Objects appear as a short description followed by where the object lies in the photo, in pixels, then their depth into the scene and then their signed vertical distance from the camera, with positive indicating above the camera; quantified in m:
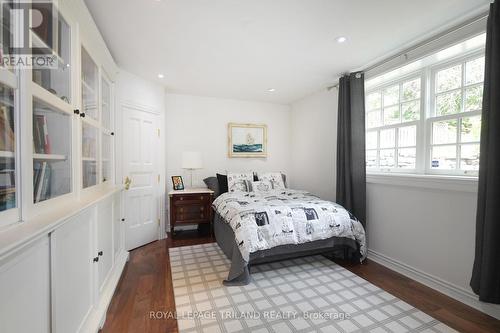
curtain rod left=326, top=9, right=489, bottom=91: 1.90 +1.20
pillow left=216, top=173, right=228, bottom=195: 3.90 -0.35
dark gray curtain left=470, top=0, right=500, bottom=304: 1.70 -0.09
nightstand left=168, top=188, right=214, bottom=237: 3.56 -0.71
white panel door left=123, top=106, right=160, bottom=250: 3.14 -0.18
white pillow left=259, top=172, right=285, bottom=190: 4.04 -0.29
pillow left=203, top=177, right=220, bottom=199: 3.86 -0.37
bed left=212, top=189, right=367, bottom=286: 2.30 -0.74
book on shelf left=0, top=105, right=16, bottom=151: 0.88 +0.12
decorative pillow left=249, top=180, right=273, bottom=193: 3.84 -0.40
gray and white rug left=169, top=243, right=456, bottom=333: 1.70 -1.20
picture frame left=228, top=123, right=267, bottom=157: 4.44 +0.45
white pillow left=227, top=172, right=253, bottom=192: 3.81 -0.31
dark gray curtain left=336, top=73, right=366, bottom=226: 2.96 +0.21
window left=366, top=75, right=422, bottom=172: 2.64 +0.49
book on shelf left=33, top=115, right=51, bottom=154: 1.12 +0.13
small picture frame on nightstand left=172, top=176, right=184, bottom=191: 3.79 -0.35
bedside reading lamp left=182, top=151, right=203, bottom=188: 3.82 +0.03
